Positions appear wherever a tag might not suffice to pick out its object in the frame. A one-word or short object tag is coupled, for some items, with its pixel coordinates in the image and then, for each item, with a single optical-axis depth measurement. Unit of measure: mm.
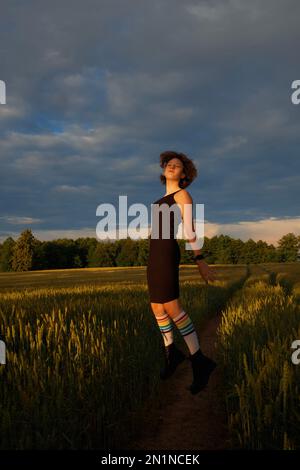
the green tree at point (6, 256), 87875
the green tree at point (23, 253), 81250
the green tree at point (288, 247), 127612
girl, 4473
